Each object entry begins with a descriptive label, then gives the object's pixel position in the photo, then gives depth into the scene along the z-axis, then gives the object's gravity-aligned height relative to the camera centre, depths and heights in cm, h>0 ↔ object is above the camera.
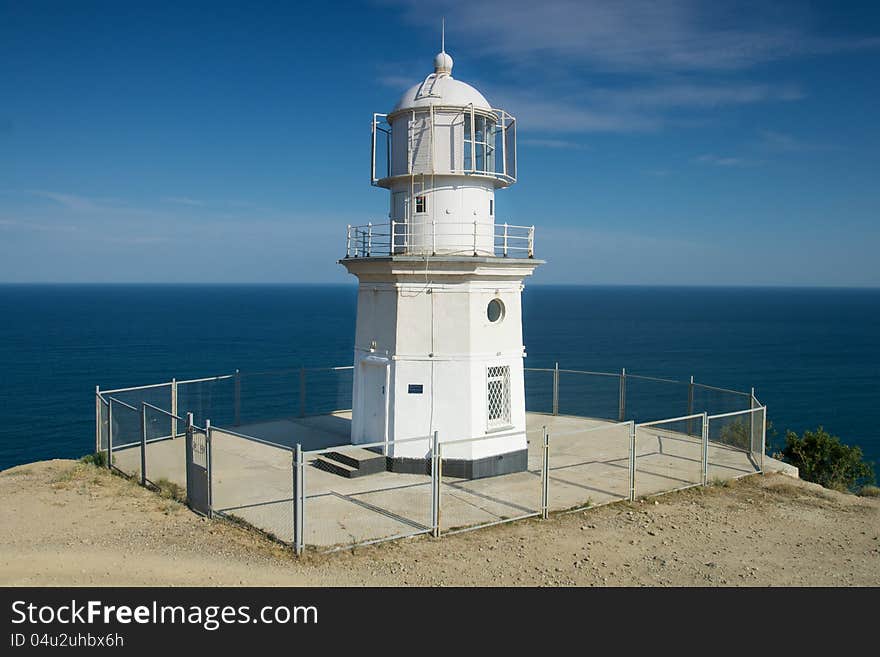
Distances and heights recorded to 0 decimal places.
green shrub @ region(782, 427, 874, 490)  2172 -461
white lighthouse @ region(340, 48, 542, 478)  1620 +55
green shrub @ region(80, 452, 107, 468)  1720 -379
